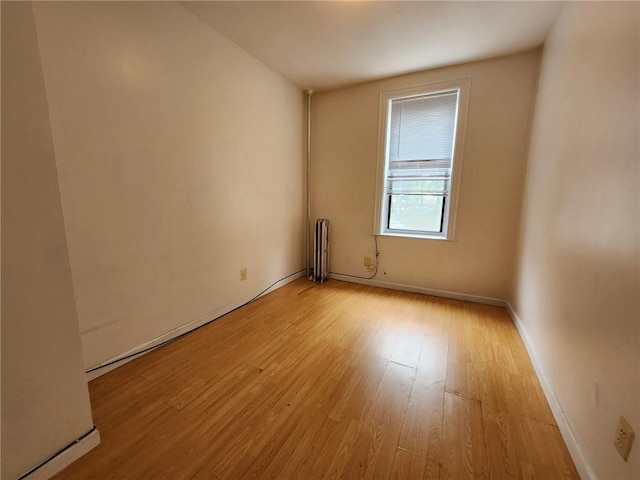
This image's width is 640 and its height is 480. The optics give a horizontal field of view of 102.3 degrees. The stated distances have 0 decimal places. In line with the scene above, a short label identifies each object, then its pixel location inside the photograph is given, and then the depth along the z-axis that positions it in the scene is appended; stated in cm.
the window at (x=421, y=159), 273
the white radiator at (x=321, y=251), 335
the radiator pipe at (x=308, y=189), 334
